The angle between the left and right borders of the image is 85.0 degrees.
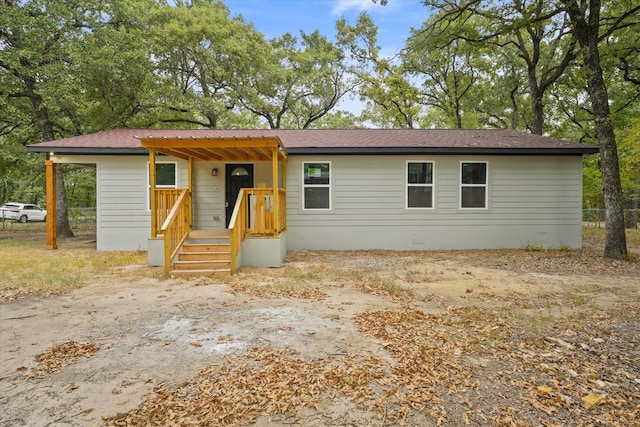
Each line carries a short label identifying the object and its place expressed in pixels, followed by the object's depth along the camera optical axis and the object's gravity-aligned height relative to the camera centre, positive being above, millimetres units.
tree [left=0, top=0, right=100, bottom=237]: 10336 +4814
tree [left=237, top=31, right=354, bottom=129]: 17938 +6749
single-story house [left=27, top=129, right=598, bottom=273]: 9109 +362
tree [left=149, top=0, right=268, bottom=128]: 14758 +6846
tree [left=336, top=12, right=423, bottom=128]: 17828 +6848
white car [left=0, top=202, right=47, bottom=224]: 20094 -244
